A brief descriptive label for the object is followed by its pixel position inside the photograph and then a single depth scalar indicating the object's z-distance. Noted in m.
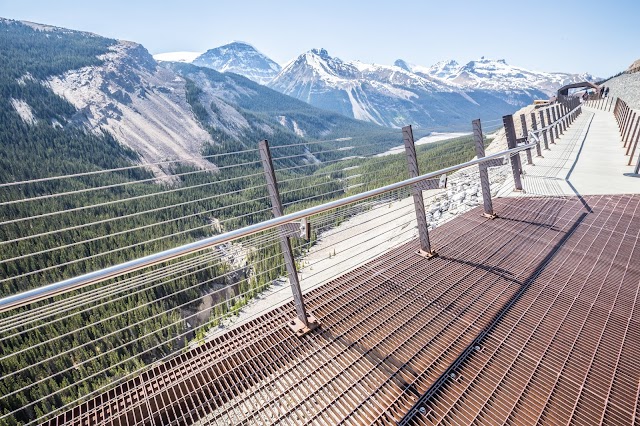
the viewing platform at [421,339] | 2.36
